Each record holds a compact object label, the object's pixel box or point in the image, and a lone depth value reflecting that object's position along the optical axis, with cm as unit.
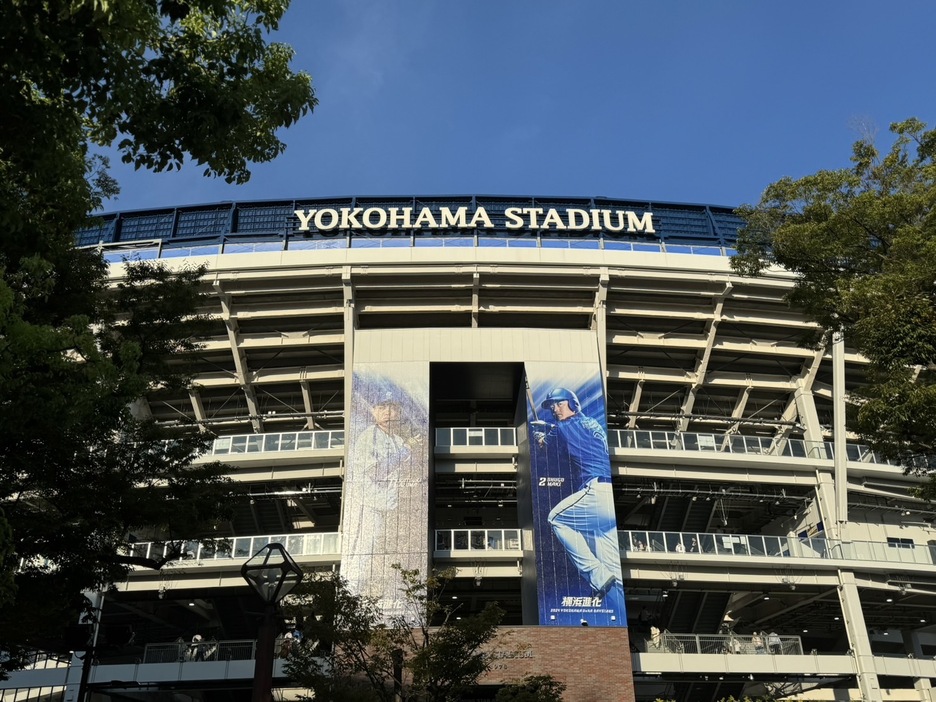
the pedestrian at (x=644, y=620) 3645
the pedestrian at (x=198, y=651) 3175
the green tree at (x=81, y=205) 886
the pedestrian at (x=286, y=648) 2015
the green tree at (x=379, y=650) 1955
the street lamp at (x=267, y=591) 855
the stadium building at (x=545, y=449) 3156
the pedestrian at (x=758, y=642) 3256
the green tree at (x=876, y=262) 1603
